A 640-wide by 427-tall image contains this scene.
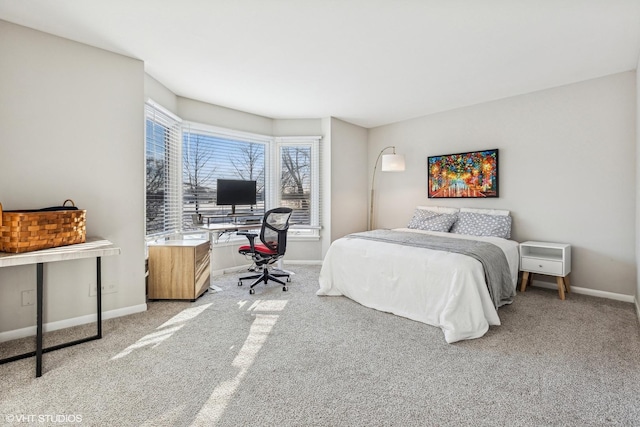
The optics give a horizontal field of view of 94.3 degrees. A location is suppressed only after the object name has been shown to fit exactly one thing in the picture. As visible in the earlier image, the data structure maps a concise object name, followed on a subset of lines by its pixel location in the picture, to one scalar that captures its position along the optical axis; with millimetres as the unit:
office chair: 3715
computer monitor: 4293
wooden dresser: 3369
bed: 2516
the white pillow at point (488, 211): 4121
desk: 3895
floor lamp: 4738
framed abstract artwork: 4266
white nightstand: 3377
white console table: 1909
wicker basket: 1996
